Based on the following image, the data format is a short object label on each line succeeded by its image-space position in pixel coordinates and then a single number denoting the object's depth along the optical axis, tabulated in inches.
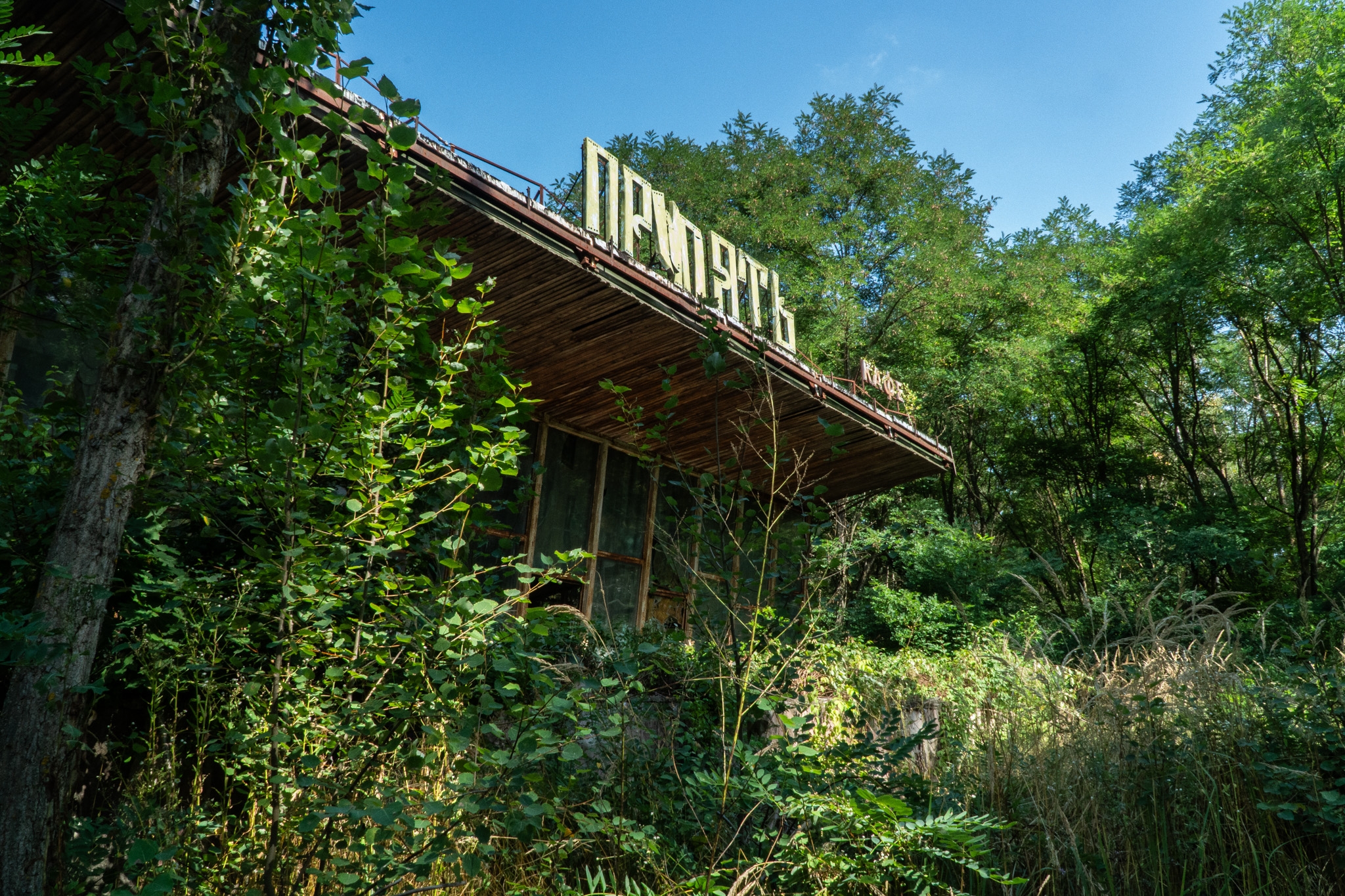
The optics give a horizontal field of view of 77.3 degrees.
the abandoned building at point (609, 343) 194.4
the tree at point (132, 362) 84.7
